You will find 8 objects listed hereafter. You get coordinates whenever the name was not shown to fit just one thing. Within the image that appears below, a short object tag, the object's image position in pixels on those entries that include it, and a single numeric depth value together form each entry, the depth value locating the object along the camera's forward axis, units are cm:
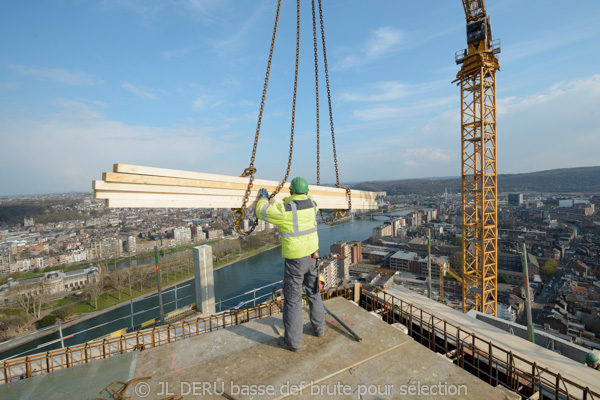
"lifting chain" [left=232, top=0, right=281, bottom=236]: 312
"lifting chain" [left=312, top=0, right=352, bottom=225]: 451
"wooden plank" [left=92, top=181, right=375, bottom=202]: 215
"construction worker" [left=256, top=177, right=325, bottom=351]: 236
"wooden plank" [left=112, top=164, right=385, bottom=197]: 226
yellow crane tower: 966
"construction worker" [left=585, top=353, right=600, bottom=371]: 328
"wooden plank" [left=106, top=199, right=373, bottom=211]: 224
